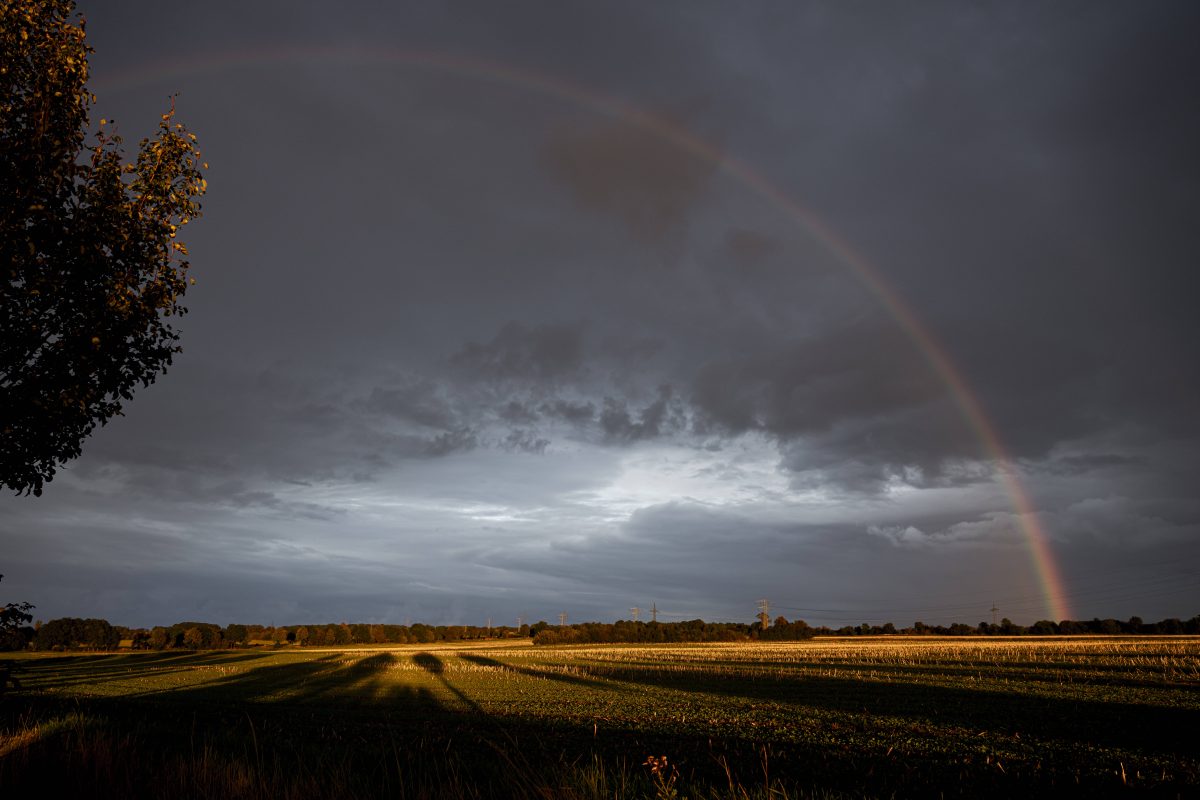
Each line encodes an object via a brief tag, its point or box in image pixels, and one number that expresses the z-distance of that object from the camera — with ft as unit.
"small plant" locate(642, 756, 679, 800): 18.01
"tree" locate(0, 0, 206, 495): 29.09
